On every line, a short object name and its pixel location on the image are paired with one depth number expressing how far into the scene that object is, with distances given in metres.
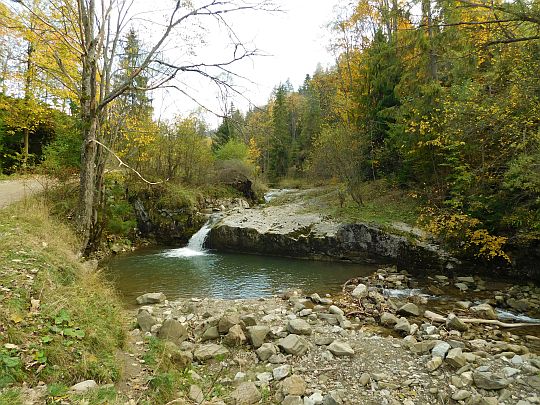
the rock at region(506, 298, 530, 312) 7.40
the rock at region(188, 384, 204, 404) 3.44
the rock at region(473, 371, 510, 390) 3.97
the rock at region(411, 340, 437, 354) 4.90
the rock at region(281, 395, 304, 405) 3.68
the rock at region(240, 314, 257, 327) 5.79
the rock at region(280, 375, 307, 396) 3.90
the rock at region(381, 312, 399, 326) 6.37
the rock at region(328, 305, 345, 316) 6.79
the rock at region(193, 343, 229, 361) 4.66
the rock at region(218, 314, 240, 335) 5.43
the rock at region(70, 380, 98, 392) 2.82
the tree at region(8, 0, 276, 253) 5.83
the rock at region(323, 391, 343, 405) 3.67
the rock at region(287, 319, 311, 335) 5.59
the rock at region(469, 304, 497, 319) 6.89
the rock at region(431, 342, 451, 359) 4.70
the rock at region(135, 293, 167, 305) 7.62
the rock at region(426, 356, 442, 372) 4.41
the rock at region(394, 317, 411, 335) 5.95
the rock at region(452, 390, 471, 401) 3.83
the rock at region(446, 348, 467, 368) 4.40
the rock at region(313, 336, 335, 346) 5.21
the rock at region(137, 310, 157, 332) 5.61
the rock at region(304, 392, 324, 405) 3.74
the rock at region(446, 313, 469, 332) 6.11
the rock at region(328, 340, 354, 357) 4.78
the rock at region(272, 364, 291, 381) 4.24
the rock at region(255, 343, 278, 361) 4.76
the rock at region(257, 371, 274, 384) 4.21
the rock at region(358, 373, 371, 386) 4.16
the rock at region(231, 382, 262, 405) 3.63
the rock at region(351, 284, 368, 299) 8.11
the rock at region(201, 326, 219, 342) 5.37
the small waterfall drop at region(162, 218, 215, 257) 13.92
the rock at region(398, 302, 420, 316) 6.96
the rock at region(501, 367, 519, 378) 4.22
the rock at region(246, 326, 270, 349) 5.11
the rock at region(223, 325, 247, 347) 5.09
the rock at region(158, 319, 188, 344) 5.23
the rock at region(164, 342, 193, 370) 4.23
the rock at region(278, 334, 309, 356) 4.85
